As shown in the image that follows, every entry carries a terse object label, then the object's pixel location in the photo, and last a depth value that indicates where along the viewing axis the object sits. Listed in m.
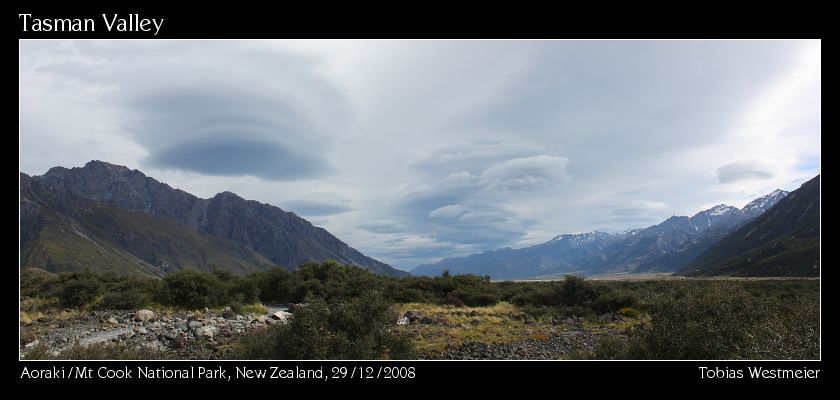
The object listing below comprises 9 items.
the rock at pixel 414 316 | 23.10
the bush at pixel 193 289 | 27.05
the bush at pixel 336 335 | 10.46
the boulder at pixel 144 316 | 20.75
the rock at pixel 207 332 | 16.36
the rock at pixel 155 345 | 14.06
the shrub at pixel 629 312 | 26.25
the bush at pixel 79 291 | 26.45
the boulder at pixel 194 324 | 17.99
